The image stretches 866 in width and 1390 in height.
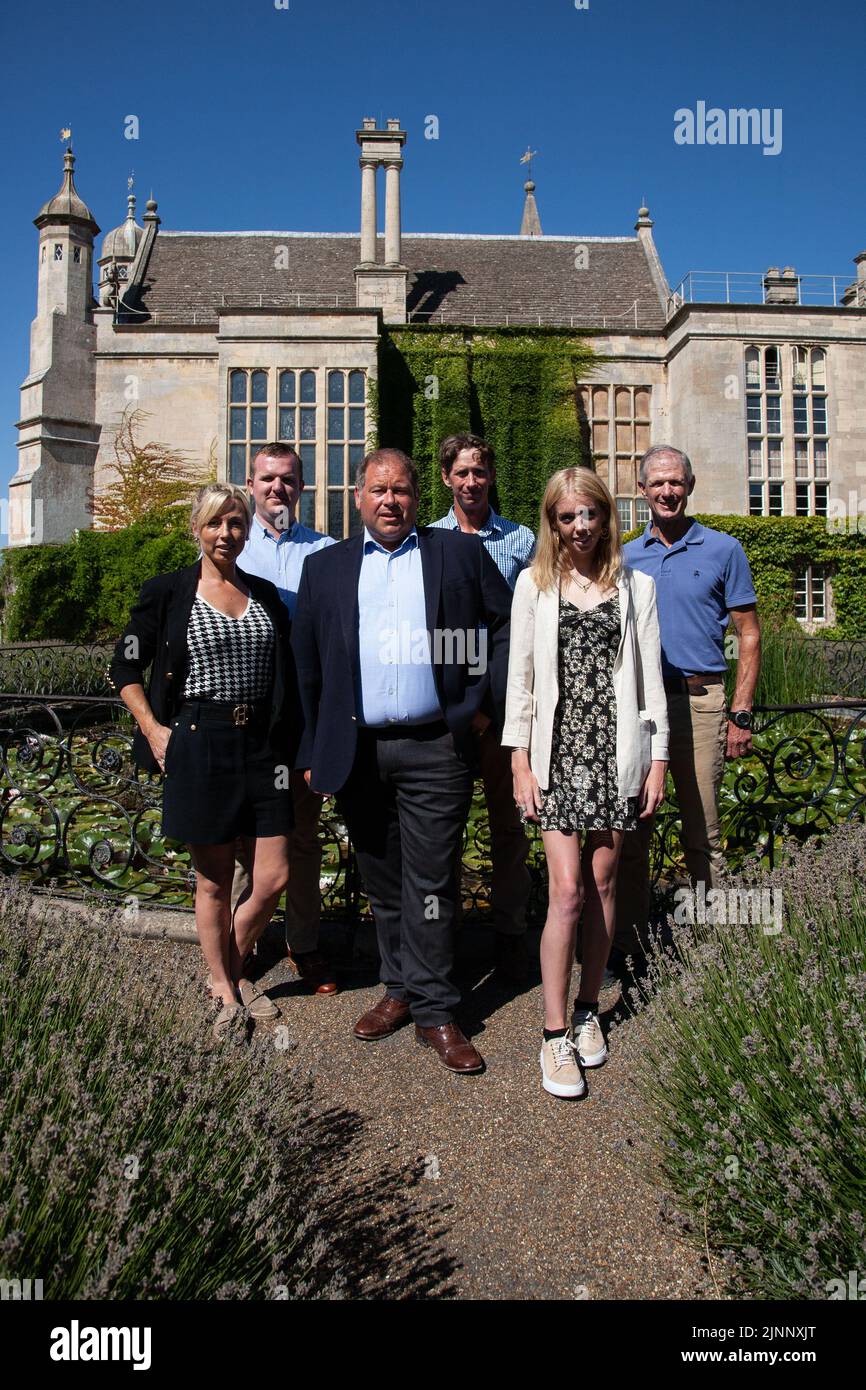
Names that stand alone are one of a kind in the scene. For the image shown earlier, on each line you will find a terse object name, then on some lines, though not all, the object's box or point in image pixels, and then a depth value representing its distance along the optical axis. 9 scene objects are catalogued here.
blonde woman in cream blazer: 3.12
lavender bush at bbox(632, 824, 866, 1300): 1.88
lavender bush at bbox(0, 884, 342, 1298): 1.62
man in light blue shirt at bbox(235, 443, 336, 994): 3.97
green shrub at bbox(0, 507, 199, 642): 20.22
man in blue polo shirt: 3.79
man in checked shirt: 3.95
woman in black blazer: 3.38
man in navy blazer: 3.35
